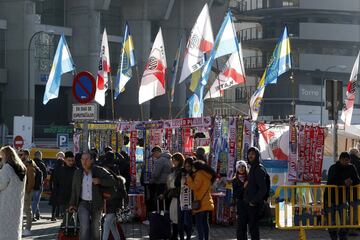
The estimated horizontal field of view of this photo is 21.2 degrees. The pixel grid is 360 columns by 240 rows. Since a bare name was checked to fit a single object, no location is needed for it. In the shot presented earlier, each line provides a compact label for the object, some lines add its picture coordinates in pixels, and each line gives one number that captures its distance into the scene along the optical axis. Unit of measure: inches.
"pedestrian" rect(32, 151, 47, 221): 863.1
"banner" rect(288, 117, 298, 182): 890.1
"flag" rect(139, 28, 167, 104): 1043.3
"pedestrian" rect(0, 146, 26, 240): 463.2
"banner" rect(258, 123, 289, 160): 986.1
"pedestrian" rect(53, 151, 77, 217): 766.5
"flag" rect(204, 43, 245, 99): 973.2
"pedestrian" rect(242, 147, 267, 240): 583.2
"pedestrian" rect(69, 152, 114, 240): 558.9
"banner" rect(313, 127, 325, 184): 903.1
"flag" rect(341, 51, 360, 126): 933.8
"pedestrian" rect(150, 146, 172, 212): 754.2
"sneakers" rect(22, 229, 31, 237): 754.2
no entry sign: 1315.2
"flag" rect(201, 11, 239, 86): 981.2
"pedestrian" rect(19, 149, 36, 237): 760.3
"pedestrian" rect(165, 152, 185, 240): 649.0
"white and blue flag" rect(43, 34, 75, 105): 1216.2
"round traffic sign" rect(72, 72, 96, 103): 629.6
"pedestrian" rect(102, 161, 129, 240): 572.1
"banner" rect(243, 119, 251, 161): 828.4
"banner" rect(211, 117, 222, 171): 851.4
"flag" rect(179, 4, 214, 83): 992.5
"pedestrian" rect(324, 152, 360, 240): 622.5
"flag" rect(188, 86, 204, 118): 1055.9
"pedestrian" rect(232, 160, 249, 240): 599.2
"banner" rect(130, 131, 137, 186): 951.6
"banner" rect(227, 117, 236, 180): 833.5
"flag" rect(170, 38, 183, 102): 1110.1
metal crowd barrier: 607.8
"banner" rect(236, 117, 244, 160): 830.5
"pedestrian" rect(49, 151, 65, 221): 838.5
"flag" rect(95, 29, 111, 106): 1131.2
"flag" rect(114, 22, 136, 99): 1138.7
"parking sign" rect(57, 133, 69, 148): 1507.1
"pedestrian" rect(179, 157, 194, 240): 622.2
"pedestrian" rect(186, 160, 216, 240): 603.8
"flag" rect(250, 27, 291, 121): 980.6
